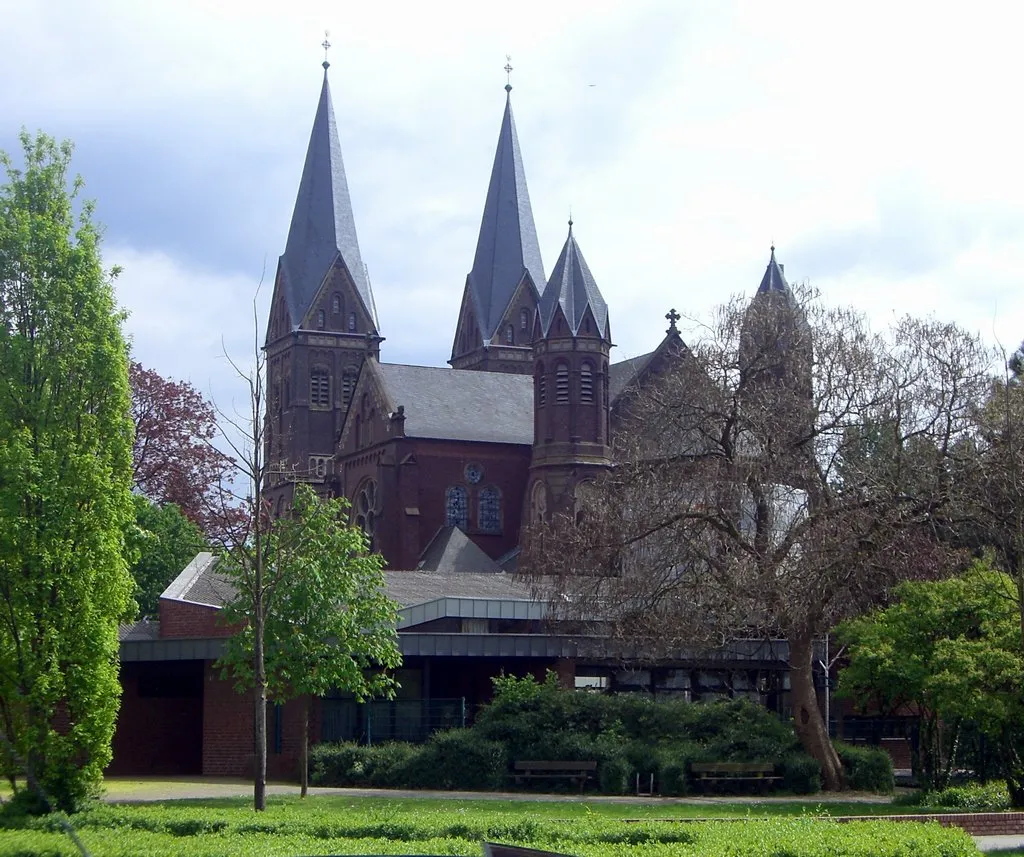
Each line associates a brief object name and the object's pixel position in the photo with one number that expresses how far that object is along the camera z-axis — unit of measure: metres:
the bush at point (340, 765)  29.97
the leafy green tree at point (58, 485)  21.05
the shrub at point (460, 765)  28.97
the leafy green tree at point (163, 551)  52.24
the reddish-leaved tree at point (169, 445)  62.12
